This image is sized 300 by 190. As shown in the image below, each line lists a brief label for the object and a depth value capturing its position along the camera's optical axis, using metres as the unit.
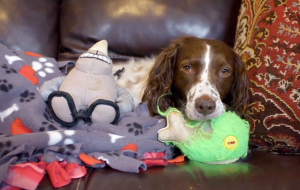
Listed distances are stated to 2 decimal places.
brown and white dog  1.38
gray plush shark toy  1.23
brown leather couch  2.04
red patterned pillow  1.36
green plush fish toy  1.12
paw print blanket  0.94
